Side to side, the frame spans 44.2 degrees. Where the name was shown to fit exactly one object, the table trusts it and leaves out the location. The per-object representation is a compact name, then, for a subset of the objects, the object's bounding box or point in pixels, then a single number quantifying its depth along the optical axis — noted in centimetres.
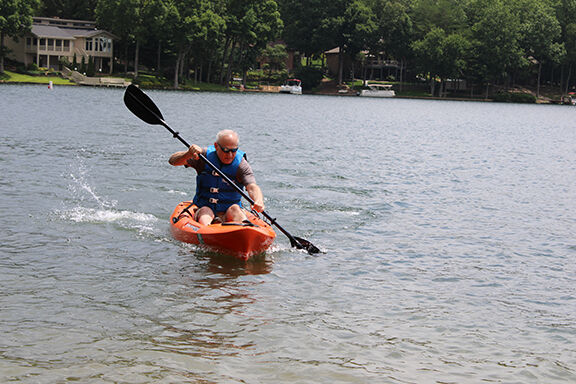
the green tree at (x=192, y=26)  8544
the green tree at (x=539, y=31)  10875
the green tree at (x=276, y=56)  11212
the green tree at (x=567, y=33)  11194
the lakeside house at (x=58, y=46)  9025
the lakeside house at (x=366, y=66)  12044
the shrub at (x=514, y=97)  11306
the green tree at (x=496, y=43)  10725
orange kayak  1086
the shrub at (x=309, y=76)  11281
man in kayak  1135
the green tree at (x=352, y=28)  11000
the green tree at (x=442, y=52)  10600
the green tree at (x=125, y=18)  8544
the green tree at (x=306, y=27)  11392
